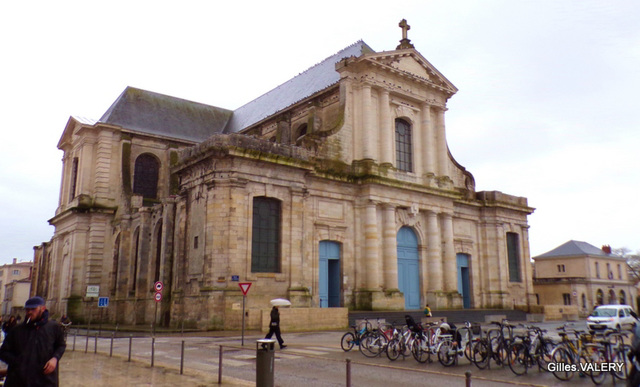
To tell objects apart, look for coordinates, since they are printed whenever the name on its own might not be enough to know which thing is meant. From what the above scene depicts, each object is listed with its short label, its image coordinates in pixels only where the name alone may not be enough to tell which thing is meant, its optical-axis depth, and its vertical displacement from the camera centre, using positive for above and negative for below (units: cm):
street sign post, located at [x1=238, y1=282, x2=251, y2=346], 1564 +7
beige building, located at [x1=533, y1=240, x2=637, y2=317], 4744 +123
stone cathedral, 2170 +408
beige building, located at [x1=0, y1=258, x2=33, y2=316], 7356 +239
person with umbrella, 1408 -100
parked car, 2264 -124
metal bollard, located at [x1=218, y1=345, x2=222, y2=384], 860 -136
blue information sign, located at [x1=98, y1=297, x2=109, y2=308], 2136 -51
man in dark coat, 520 -62
